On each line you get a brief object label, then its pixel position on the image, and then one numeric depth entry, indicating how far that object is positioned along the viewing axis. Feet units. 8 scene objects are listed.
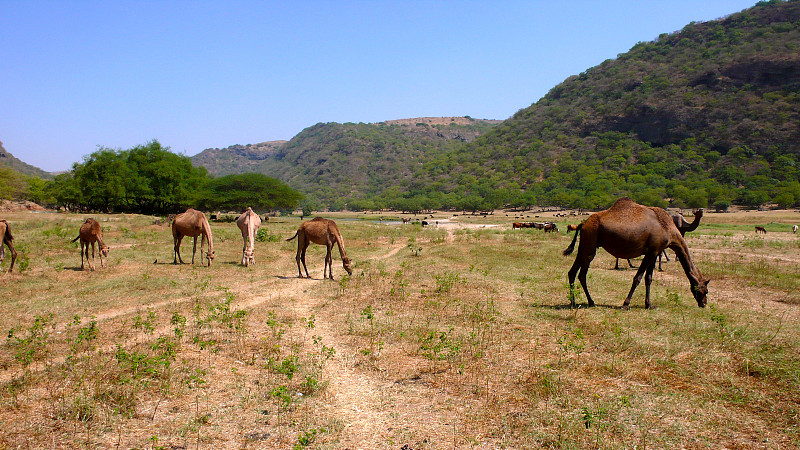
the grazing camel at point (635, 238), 32.40
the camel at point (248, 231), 59.77
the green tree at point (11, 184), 201.26
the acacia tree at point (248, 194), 178.29
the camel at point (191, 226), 57.98
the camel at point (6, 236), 49.06
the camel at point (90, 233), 52.29
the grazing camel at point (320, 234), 51.11
